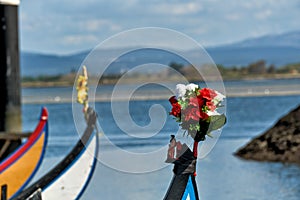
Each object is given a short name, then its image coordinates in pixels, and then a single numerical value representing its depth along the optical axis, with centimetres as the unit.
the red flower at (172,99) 1245
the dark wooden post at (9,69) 2991
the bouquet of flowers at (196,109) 1235
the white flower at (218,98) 1242
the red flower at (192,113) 1235
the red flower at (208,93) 1235
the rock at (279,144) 2739
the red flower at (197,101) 1235
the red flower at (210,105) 1236
